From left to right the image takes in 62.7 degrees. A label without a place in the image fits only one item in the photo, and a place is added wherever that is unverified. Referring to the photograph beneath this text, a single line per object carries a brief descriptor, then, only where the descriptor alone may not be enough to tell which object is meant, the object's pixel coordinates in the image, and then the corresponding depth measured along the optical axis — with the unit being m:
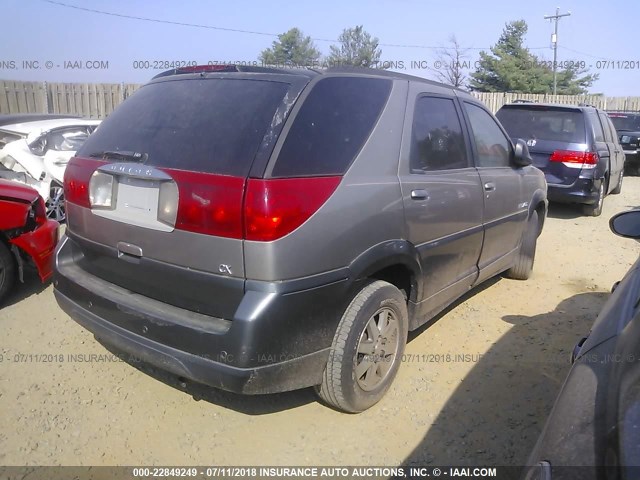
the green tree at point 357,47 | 32.19
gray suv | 2.33
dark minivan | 8.06
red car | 4.34
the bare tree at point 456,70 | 35.50
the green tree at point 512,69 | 38.94
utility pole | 38.75
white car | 7.11
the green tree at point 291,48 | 31.77
